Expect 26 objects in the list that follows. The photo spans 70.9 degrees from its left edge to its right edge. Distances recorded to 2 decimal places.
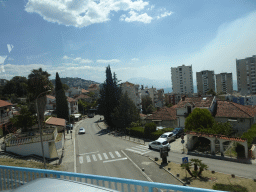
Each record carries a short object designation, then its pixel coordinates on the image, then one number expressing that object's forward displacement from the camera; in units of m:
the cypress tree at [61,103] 44.94
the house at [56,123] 30.71
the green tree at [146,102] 72.33
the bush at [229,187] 11.11
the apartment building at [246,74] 92.38
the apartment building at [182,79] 108.88
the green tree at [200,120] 22.55
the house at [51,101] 56.42
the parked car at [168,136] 25.25
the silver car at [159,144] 22.06
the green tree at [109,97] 42.09
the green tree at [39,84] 27.55
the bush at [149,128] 28.48
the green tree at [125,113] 36.65
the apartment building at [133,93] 63.73
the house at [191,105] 30.70
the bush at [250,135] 18.53
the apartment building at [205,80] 112.57
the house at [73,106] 61.14
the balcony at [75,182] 2.76
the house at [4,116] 27.22
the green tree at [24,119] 24.38
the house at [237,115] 26.88
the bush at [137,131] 30.29
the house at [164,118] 35.28
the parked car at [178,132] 27.55
